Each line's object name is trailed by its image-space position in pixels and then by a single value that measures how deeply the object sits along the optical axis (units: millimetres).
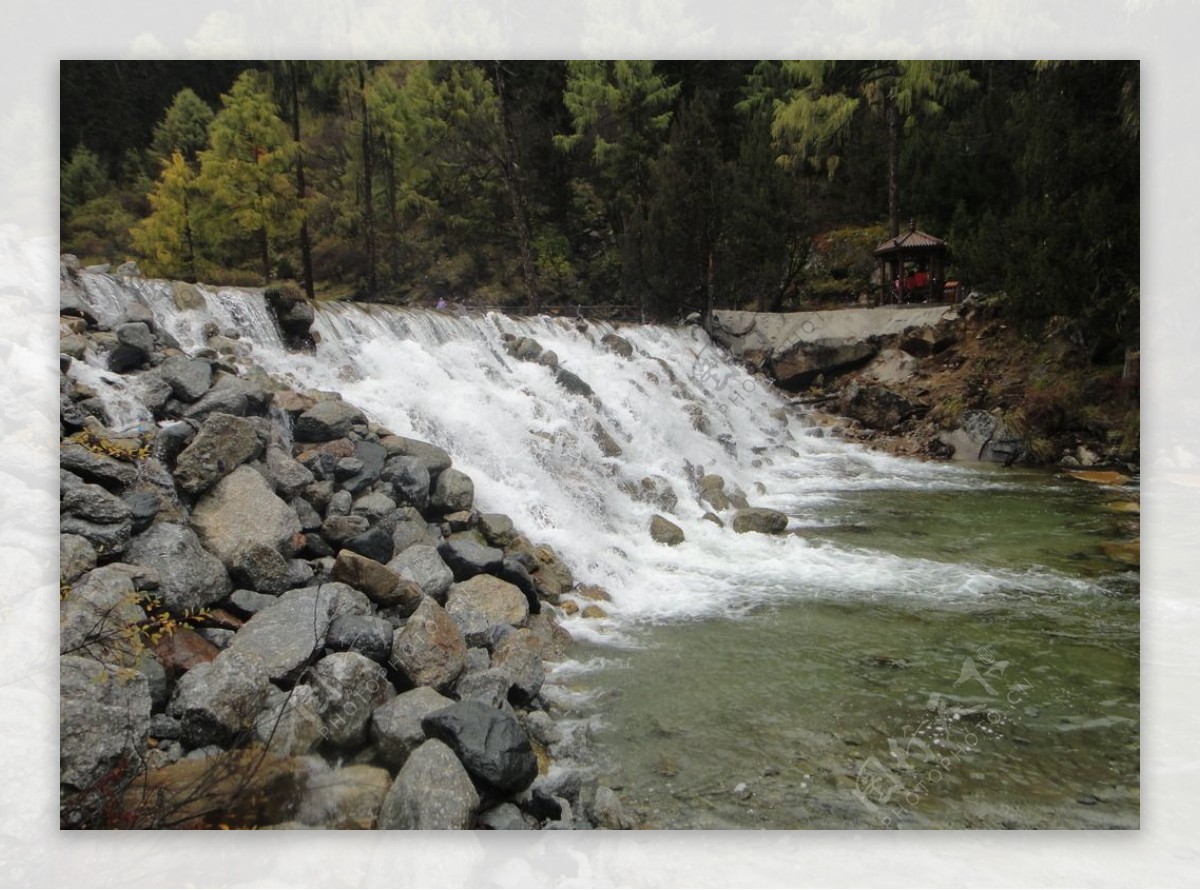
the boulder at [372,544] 4227
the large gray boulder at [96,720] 2500
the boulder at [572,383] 9076
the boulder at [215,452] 3814
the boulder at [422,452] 5312
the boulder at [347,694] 2967
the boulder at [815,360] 12719
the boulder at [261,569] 3607
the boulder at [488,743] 2717
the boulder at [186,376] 4504
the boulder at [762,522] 6586
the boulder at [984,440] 9680
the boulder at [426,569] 4195
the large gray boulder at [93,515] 3158
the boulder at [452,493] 5121
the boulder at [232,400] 4457
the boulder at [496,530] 5117
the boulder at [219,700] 2717
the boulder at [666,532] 6180
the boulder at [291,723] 2826
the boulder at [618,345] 11602
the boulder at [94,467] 3349
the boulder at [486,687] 3285
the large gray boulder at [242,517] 3674
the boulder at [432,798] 2607
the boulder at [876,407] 11466
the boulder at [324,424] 5129
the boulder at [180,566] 3248
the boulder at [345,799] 2682
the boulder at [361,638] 3309
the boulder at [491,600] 4148
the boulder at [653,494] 6891
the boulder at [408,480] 4980
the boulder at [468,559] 4551
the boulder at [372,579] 3764
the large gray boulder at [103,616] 2771
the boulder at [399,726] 2916
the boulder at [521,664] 3504
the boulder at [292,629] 3113
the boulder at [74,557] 2988
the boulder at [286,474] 4297
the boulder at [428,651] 3332
